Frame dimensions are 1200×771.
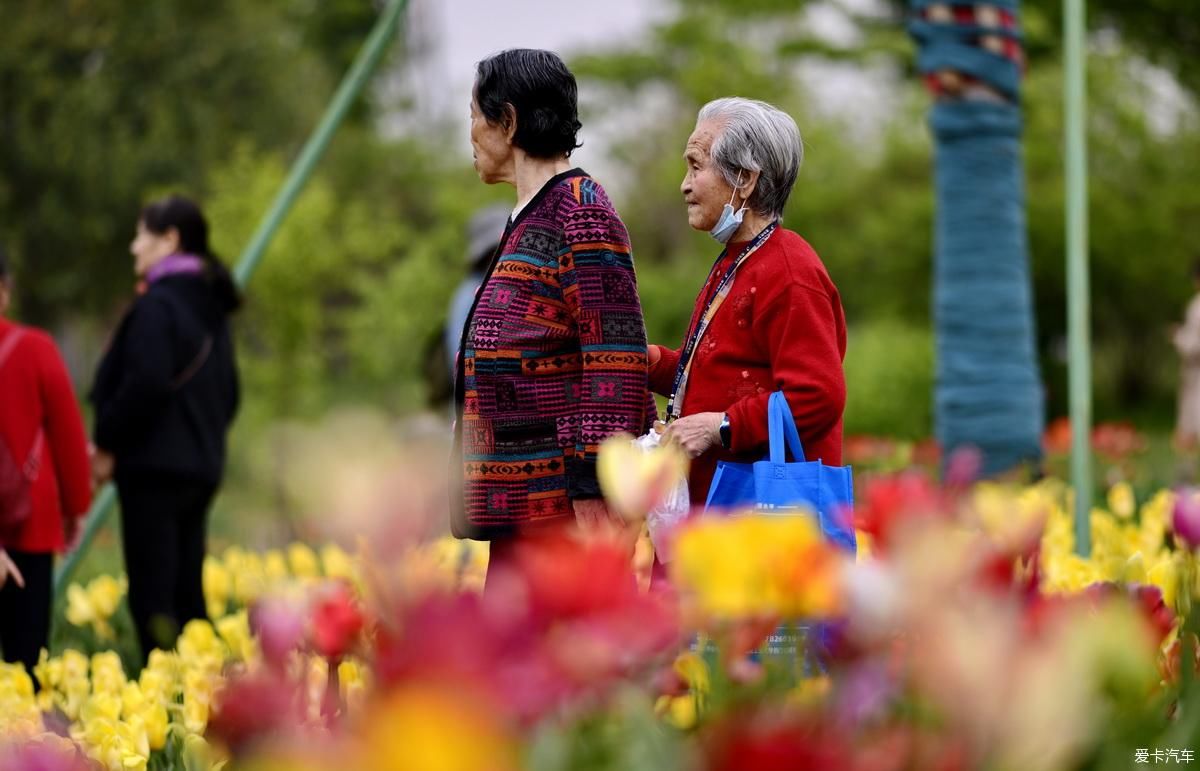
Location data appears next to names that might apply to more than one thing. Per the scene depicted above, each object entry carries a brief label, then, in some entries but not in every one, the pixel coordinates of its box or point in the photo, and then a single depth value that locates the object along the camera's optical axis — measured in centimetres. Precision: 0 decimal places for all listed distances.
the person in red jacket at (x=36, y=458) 804
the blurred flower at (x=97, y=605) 984
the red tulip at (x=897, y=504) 249
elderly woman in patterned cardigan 531
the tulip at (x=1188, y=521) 326
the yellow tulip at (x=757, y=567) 230
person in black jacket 862
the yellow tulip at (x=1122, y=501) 1023
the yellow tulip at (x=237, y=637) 803
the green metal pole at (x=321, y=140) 1084
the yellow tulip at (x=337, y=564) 1058
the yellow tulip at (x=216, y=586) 1057
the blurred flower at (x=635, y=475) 272
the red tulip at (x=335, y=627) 294
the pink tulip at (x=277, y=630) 272
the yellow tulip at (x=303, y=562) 1095
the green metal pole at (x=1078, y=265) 888
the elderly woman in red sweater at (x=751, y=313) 493
